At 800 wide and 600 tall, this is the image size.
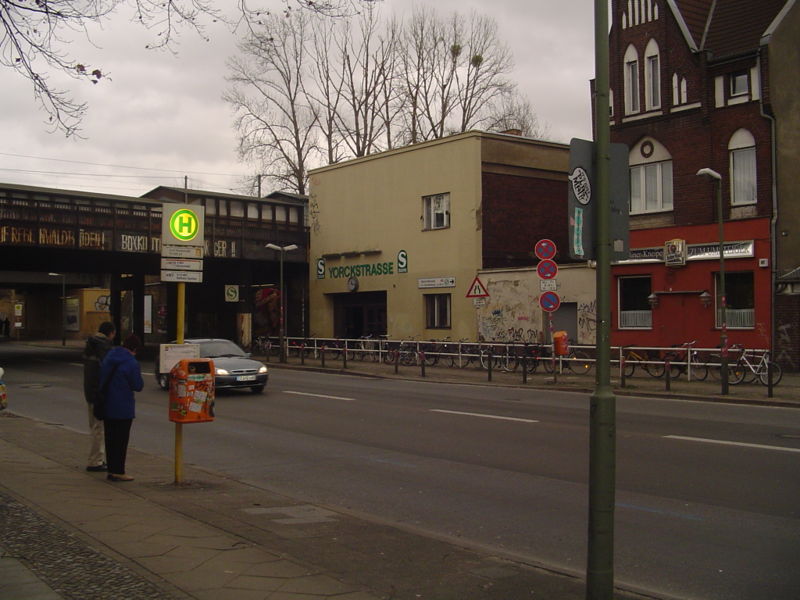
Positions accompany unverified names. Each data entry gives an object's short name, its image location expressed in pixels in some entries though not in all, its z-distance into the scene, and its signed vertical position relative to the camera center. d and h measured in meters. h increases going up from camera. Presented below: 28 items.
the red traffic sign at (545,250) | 21.64 +1.90
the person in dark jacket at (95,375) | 9.26 -0.56
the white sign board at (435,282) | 33.31 +1.68
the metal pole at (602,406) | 4.79 -0.50
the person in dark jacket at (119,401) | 9.00 -0.83
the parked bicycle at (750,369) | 20.75 -1.18
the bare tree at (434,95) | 50.84 +13.92
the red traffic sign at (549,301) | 21.50 +0.56
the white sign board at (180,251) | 9.26 +0.82
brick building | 24.33 +4.93
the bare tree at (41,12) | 8.13 +3.06
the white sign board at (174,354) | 8.85 -0.32
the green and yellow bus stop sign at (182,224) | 9.23 +1.12
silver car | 19.84 -1.07
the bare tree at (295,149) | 50.91 +11.02
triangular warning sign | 24.77 +0.96
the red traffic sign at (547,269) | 21.40 +1.39
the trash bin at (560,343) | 21.59 -0.54
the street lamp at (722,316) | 19.00 +0.15
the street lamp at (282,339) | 34.25 -0.64
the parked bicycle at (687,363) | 22.30 -1.10
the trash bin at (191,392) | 8.73 -0.72
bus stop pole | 8.75 -1.15
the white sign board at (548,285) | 21.44 +0.97
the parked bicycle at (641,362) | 23.04 -1.10
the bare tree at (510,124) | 51.22 +12.57
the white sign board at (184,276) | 9.23 +0.54
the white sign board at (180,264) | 9.24 +0.67
